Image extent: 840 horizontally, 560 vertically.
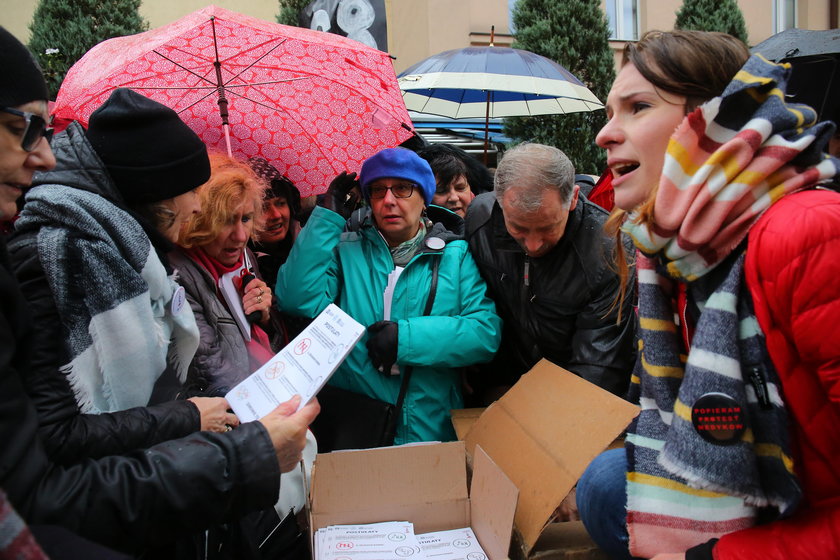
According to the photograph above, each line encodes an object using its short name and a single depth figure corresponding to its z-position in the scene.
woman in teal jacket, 2.73
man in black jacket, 2.67
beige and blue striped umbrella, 4.48
